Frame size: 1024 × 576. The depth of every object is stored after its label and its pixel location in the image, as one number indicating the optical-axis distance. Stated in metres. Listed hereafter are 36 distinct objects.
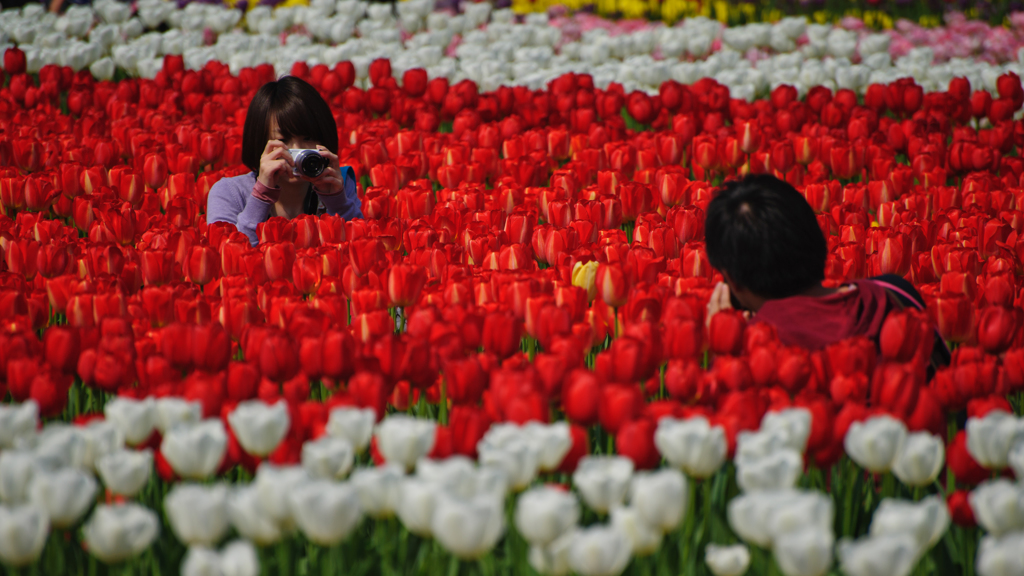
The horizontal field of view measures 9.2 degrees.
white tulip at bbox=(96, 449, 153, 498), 5.92
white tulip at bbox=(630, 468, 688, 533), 5.86
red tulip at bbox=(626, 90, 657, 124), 11.32
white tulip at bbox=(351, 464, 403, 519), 5.91
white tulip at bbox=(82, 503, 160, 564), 5.86
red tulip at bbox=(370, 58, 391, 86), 12.84
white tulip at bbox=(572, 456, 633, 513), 5.90
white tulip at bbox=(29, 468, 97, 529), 5.88
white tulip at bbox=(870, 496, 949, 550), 5.84
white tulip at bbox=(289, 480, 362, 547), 5.84
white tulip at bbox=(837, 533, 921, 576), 5.79
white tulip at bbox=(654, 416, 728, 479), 5.96
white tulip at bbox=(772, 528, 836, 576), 5.80
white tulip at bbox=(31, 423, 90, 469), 5.93
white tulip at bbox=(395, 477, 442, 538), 5.87
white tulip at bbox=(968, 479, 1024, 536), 5.87
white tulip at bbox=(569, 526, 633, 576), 5.83
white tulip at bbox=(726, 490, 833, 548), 5.82
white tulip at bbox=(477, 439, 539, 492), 5.93
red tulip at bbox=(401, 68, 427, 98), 12.26
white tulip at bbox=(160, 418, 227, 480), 5.95
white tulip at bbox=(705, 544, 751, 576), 5.90
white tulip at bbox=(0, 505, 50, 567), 5.84
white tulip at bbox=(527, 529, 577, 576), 5.85
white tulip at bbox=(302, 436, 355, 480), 5.94
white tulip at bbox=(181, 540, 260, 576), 5.83
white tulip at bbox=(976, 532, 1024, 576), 5.82
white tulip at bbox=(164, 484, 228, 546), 5.86
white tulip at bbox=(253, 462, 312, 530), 5.86
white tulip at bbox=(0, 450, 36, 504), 5.90
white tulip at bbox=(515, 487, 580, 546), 5.83
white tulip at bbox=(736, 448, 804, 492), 5.91
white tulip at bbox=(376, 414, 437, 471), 5.96
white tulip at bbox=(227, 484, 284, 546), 5.87
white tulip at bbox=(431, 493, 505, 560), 5.82
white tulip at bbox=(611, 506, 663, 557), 5.89
